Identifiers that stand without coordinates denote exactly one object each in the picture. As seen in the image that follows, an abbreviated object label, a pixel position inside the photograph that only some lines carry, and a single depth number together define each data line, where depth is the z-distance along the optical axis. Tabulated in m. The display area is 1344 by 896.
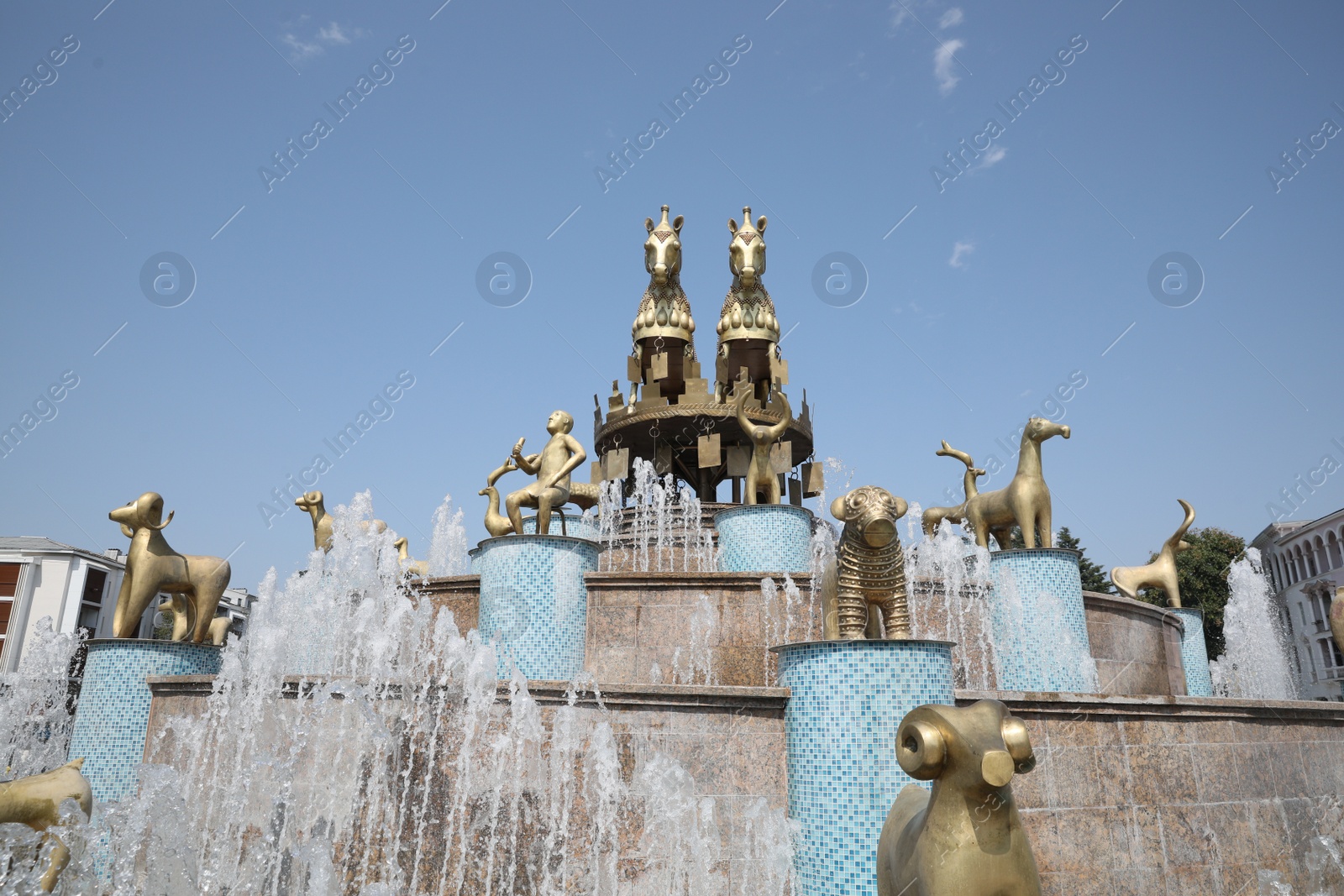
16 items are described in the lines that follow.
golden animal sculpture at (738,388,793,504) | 12.91
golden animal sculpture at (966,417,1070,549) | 10.76
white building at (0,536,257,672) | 36.97
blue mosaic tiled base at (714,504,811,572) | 12.11
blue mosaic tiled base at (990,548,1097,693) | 9.48
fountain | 5.95
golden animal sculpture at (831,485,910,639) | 6.51
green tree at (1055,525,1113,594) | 37.56
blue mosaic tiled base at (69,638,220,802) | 8.45
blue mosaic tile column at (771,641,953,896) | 5.80
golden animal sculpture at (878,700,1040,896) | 3.28
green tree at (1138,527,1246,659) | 35.50
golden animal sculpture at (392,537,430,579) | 13.81
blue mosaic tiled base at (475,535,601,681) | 9.34
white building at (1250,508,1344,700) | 38.44
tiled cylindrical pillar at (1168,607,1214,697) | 13.88
